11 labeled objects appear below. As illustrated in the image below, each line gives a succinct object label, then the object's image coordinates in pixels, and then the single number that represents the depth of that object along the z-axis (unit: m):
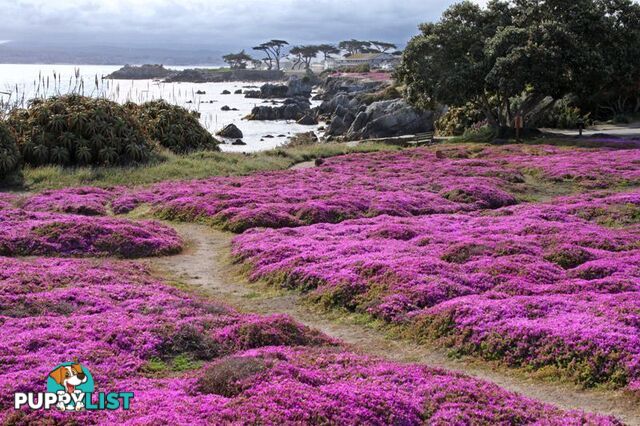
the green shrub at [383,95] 74.64
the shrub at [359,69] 147.50
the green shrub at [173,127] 40.78
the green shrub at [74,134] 33.16
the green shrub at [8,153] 30.00
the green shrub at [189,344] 9.84
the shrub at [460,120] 54.97
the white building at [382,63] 178.93
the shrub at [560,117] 51.84
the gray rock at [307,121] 78.88
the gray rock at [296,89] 124.88
